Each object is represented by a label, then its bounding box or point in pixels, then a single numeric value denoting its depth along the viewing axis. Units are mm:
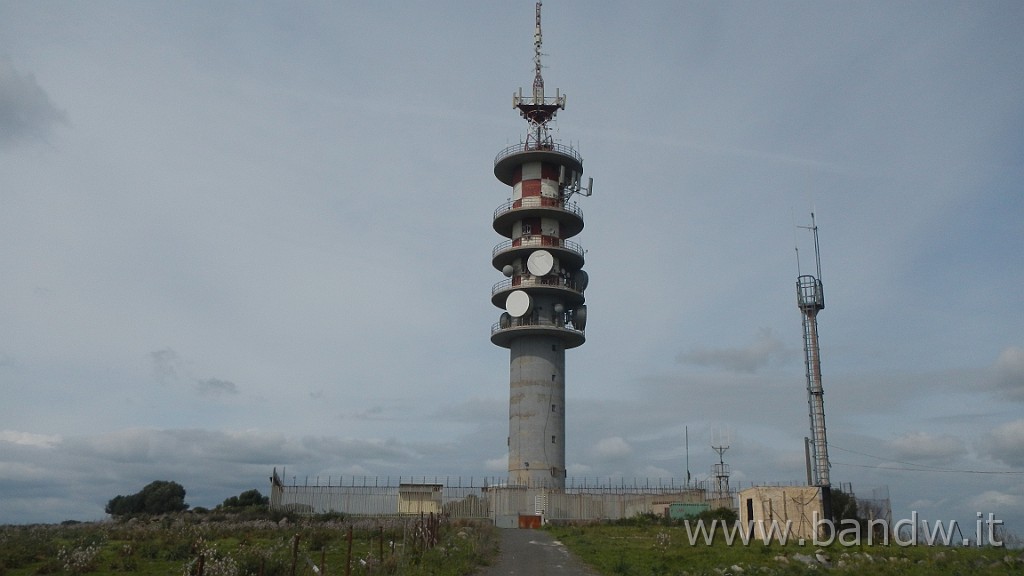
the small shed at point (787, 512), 37750
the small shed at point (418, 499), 54656
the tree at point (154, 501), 71625
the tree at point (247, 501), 65625
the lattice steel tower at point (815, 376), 47469
